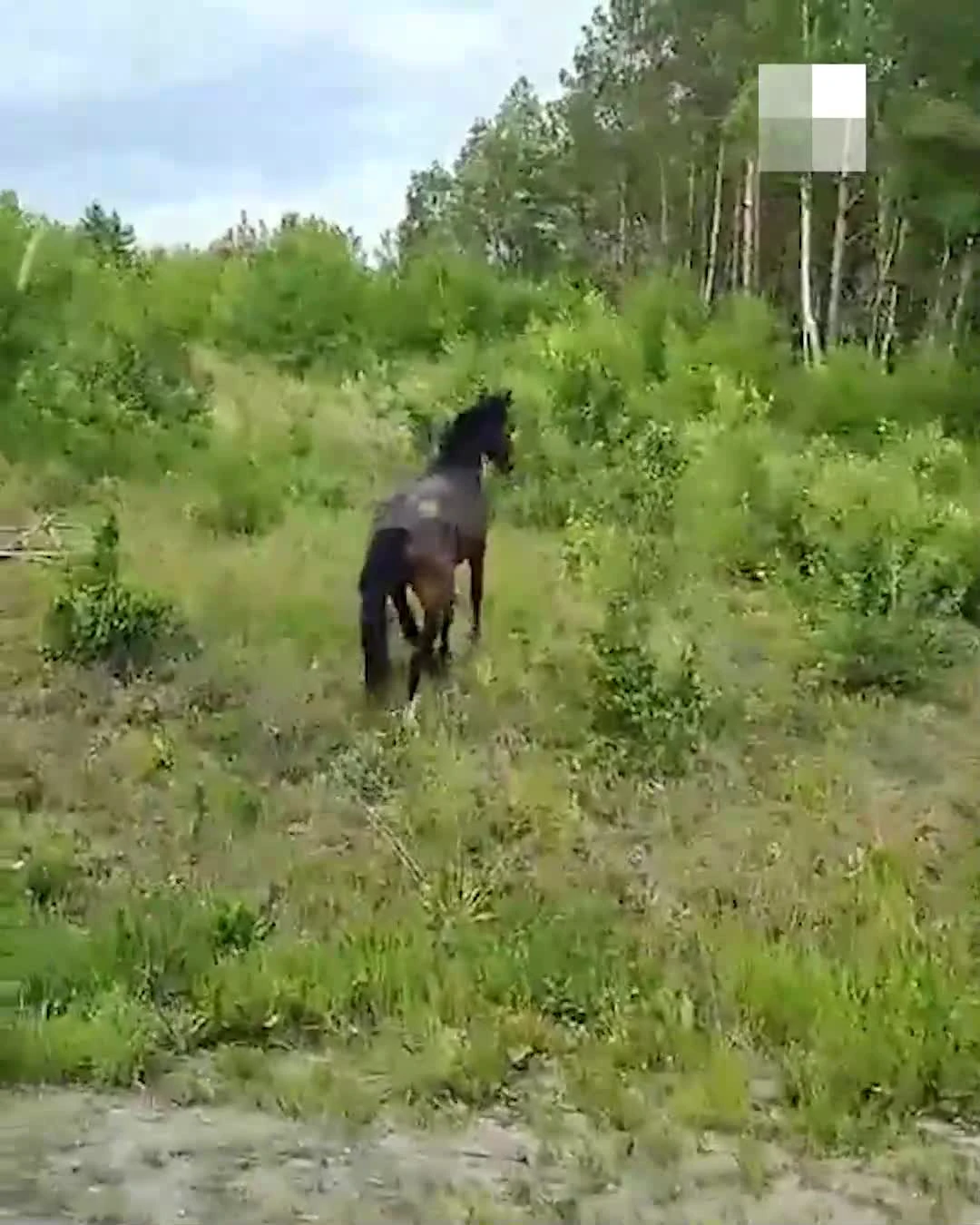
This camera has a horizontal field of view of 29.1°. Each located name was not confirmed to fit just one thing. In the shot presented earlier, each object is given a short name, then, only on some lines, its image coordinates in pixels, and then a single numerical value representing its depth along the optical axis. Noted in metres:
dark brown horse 8.47
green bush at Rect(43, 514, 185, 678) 9.29
